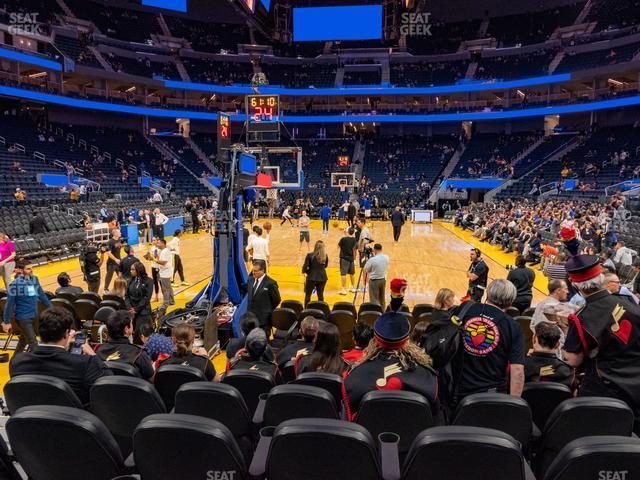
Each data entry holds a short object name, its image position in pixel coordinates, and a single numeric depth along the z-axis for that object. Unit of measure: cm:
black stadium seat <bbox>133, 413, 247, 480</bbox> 208
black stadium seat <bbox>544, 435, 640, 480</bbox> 182
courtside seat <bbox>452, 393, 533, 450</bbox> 263
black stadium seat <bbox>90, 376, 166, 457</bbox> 287
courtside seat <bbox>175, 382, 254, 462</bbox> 281
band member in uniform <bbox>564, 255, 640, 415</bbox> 296
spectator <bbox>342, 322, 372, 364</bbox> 420
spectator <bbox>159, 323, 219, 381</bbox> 404
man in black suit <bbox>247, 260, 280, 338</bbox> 711
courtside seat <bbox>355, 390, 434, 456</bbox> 263
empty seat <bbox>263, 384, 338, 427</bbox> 271
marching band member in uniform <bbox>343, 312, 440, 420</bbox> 298
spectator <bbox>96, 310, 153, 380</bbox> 408
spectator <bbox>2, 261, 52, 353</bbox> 629
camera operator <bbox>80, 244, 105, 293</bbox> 995
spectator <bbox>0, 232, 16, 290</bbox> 942
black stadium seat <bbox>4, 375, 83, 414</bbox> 288
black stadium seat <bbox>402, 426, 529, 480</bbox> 188
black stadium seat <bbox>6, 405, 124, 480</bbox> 222
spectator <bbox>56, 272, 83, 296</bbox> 834
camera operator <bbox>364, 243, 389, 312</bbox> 907
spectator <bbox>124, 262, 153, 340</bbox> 728
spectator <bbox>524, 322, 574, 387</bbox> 374
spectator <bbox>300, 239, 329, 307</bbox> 927
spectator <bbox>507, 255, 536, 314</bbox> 766
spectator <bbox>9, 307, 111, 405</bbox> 326
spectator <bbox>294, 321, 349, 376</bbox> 372
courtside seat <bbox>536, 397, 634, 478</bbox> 257
